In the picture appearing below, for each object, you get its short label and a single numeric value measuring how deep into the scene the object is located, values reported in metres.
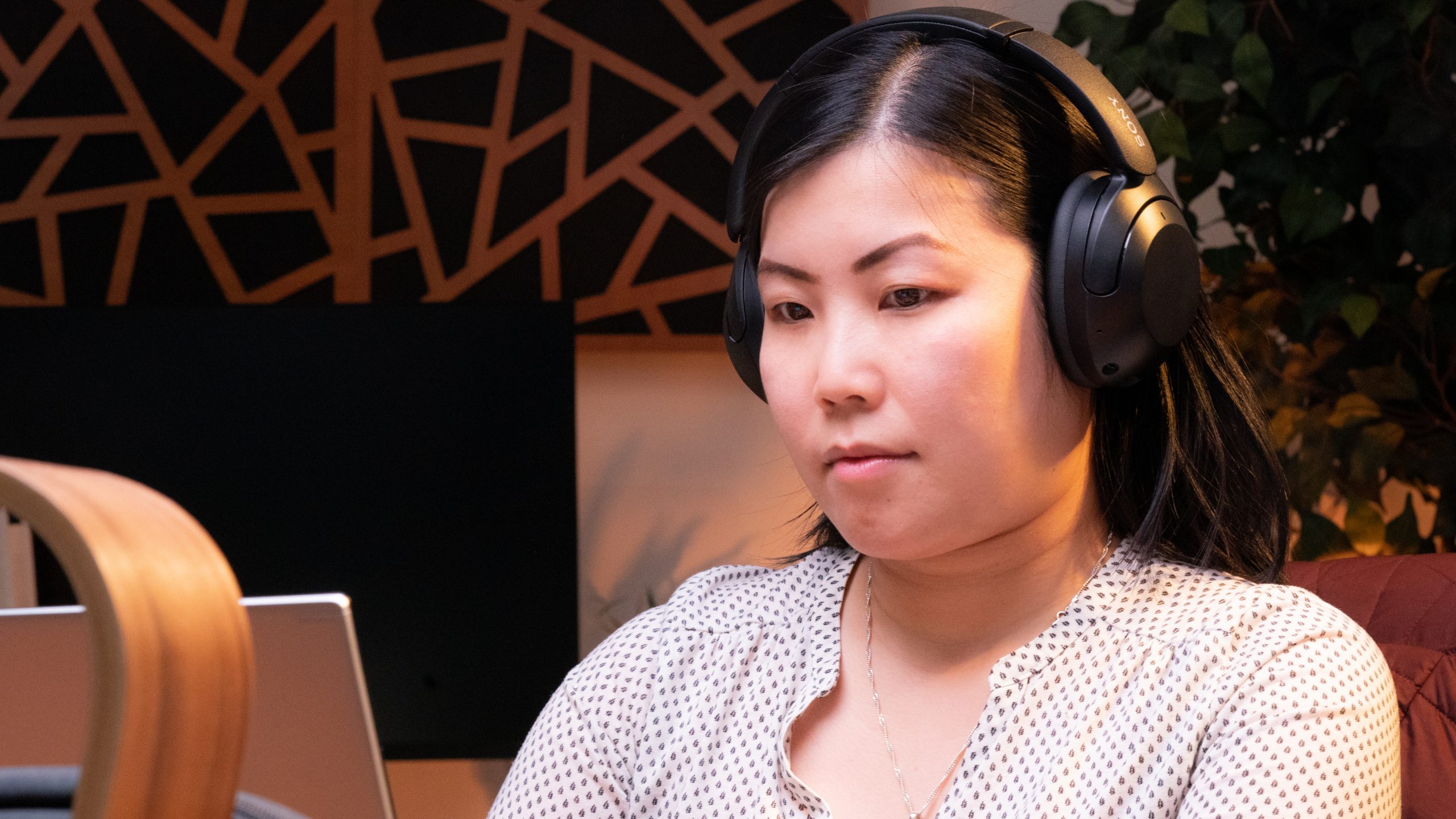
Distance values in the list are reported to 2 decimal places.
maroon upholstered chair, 1.52
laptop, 1.35
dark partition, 2.37
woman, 1.39
